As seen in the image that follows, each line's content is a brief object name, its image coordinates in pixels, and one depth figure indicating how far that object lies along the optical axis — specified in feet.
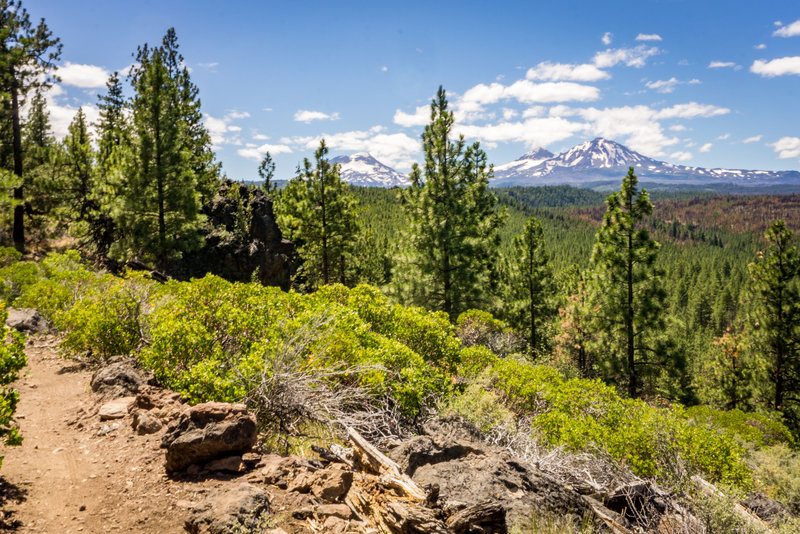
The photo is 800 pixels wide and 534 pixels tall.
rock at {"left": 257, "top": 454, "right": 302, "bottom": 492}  13.48
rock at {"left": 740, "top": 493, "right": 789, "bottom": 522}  22.77
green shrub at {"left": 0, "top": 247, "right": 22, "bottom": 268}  49.19
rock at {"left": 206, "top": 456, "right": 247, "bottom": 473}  14.17
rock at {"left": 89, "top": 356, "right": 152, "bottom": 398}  20.98
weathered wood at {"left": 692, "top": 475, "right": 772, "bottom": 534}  16.42
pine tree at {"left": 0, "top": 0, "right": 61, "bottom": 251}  60.80
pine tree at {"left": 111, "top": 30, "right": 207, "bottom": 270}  59.41
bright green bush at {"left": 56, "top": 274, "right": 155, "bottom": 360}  25.17
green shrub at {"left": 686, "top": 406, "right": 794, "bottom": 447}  49.96
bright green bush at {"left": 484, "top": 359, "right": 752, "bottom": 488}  21.12
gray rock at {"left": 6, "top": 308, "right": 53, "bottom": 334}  31.14
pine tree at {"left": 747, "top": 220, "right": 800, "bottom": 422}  70.49
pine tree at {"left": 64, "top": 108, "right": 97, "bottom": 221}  77.66
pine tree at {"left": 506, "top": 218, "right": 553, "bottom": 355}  80.69
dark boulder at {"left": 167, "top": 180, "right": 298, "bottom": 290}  75.20
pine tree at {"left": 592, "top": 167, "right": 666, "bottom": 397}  54.60
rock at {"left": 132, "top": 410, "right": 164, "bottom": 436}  17.02
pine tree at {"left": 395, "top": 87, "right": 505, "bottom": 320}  60.13
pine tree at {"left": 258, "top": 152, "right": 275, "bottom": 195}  149.99
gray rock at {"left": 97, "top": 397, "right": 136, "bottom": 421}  18.57
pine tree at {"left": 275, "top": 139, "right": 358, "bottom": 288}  79.25
